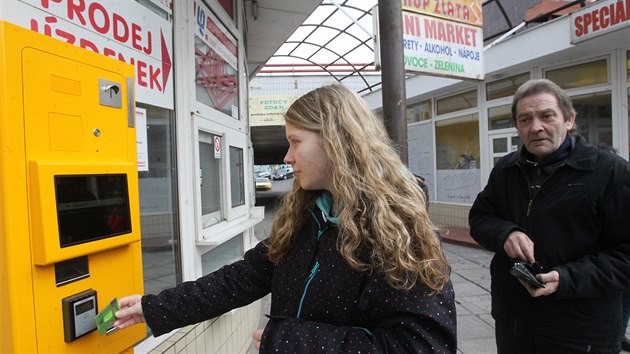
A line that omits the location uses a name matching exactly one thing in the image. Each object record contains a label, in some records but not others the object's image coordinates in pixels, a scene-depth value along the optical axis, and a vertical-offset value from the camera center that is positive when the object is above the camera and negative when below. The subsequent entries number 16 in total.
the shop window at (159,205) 2.40 -0.19
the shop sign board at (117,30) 1.69 +0.70
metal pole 2.43 +0.58
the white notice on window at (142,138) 2.27 +0.21
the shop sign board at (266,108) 14.48 +2.22
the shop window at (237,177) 3.98 -0.05
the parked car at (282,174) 50.03 -0.58
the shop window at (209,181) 3.15 -0.07
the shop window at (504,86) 7.61 +1.44
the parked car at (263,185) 32.16 -1.16
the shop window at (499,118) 7.88 +0.85
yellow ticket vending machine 1.11 -0.05
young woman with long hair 1.02 -0.25
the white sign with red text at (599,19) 5.06 +1.79
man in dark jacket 1.69 -0.35
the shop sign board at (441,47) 3.91 +1.20
